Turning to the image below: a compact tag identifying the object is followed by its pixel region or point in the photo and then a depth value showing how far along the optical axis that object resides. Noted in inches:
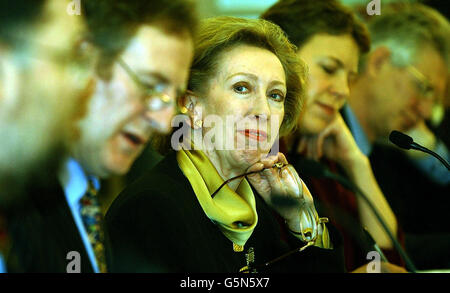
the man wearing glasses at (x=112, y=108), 72.9
